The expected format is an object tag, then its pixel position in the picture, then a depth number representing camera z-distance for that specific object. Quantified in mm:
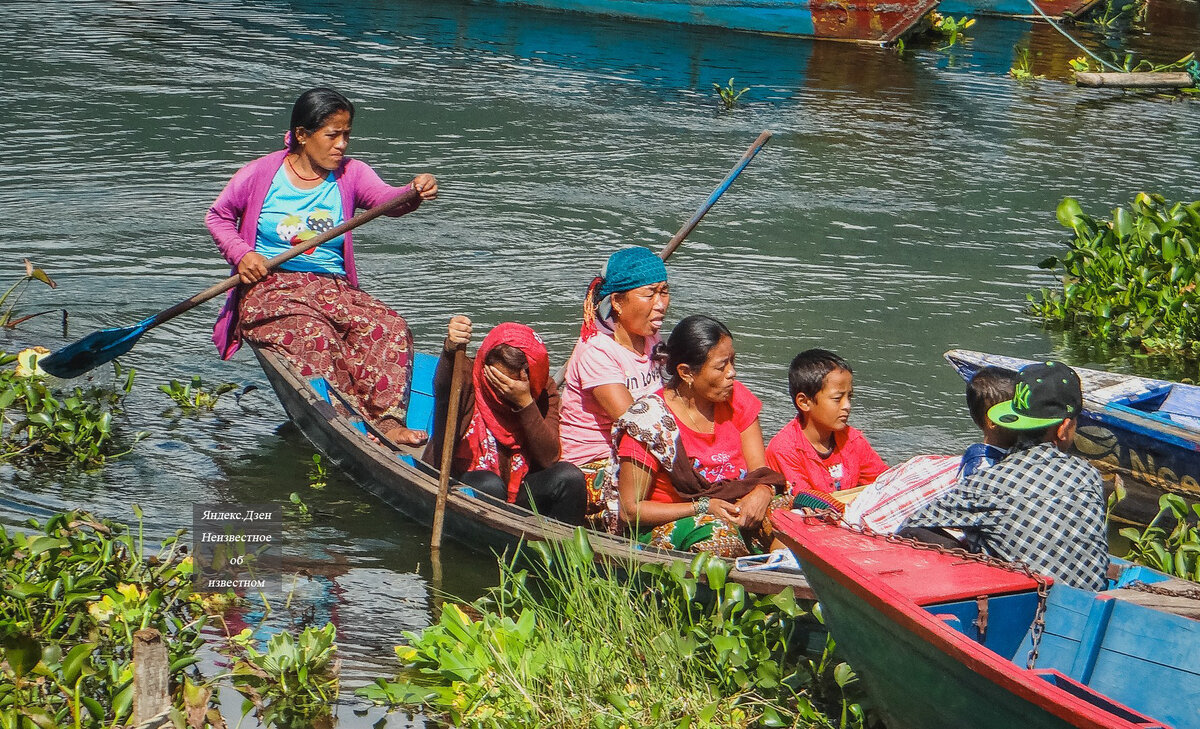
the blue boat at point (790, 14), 31953
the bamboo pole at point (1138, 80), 27391
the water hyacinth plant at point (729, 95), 25062
